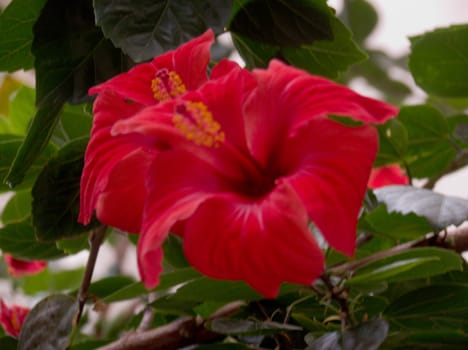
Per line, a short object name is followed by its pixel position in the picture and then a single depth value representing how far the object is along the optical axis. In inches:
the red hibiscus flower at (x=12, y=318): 41.8
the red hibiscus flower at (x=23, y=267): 54.1
